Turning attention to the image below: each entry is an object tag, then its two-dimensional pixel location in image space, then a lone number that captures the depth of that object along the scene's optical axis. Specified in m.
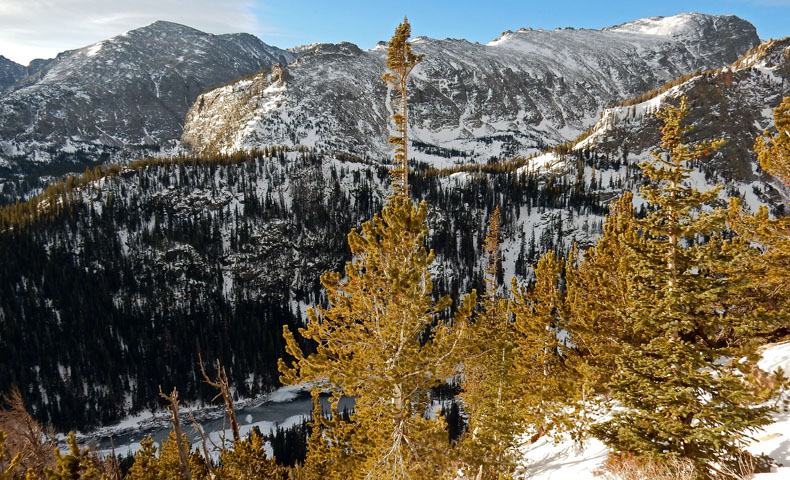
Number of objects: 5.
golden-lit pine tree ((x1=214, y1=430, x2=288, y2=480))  23.55
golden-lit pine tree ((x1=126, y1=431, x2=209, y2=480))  20.67
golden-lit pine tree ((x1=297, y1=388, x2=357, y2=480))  15.09
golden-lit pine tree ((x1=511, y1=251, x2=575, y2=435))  19.67
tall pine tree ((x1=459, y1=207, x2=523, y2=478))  19.98
